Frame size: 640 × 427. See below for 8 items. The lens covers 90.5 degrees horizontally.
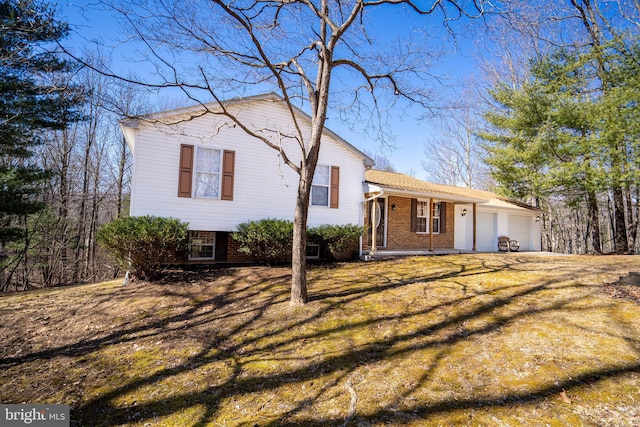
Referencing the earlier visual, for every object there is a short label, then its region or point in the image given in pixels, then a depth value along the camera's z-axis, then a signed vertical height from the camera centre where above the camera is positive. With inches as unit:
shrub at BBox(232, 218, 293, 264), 356.2 -7.4
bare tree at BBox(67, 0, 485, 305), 214.5 +137.4
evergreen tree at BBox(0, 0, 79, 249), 187.8 +119.6
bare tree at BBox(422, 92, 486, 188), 979.3 +245.4
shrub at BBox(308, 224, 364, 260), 399.5 -3.3
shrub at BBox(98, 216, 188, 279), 287.3 -12.0
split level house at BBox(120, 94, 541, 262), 349.1 +61.7
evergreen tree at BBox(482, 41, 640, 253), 486.6 +189.9
